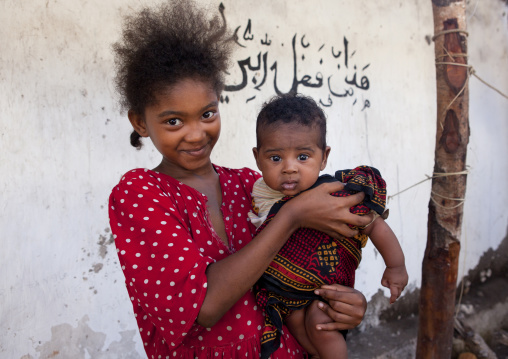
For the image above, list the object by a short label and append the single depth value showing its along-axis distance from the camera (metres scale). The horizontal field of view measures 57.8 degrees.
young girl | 1.16
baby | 1.39
